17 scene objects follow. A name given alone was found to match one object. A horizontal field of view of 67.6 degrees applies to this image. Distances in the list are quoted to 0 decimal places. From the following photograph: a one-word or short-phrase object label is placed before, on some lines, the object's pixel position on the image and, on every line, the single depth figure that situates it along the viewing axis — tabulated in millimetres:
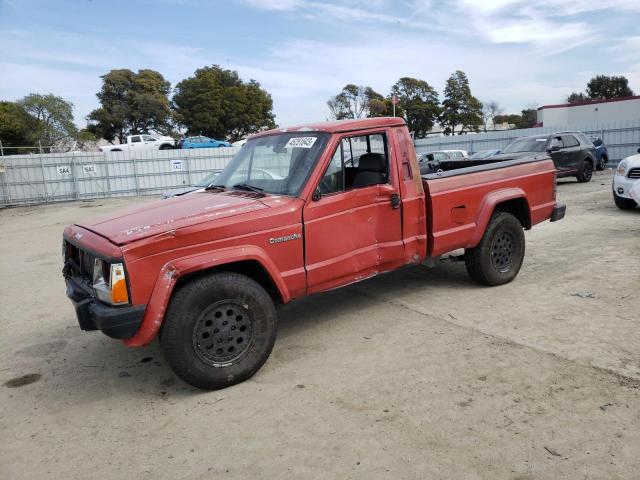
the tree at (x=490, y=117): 64212
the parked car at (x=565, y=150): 14774
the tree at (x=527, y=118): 75625
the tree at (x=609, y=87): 72125
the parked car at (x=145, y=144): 30319
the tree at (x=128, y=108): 48750
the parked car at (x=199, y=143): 31398
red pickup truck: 3281
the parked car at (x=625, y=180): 9336
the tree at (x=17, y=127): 42031
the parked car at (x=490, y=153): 17186
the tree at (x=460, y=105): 59031
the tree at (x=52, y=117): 43031
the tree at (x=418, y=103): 58781
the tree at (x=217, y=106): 51469
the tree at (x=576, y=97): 79462
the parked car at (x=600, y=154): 18758
